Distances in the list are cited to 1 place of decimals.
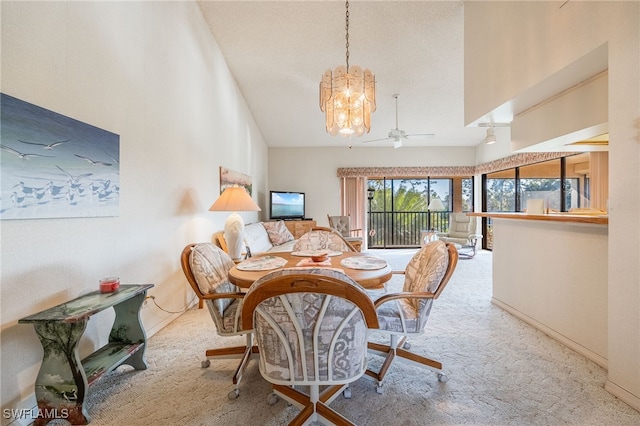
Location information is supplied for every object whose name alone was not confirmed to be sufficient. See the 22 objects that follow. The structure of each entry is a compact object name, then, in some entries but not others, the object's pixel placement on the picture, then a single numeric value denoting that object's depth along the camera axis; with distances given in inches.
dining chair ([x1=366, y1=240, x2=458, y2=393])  56.7
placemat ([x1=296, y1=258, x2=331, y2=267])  68.8
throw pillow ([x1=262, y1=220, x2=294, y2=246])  194.9
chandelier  86.4
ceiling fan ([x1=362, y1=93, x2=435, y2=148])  176.7
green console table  48.6
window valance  255.8
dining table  57.4
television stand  229.0
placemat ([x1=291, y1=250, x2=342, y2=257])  84.4
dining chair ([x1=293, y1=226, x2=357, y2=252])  101.2
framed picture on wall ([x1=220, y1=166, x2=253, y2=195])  147.0
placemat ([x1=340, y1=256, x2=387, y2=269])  66.4
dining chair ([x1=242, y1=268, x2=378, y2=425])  36.2
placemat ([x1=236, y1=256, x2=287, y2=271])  66.1
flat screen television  228.1
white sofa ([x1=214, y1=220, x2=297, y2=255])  145.3
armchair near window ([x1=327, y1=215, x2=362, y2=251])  224.4
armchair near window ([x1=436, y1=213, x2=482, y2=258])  215.8
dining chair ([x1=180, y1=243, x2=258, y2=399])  59.8
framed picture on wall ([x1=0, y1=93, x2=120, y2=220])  48.1
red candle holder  62.7
